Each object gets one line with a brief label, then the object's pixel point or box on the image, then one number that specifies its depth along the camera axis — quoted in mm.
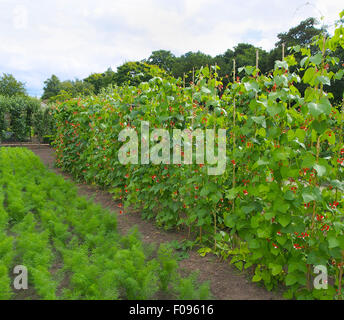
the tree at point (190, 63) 31402
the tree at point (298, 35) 22889
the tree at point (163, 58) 41406
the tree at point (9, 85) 32938
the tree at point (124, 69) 30314
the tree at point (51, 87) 55719
